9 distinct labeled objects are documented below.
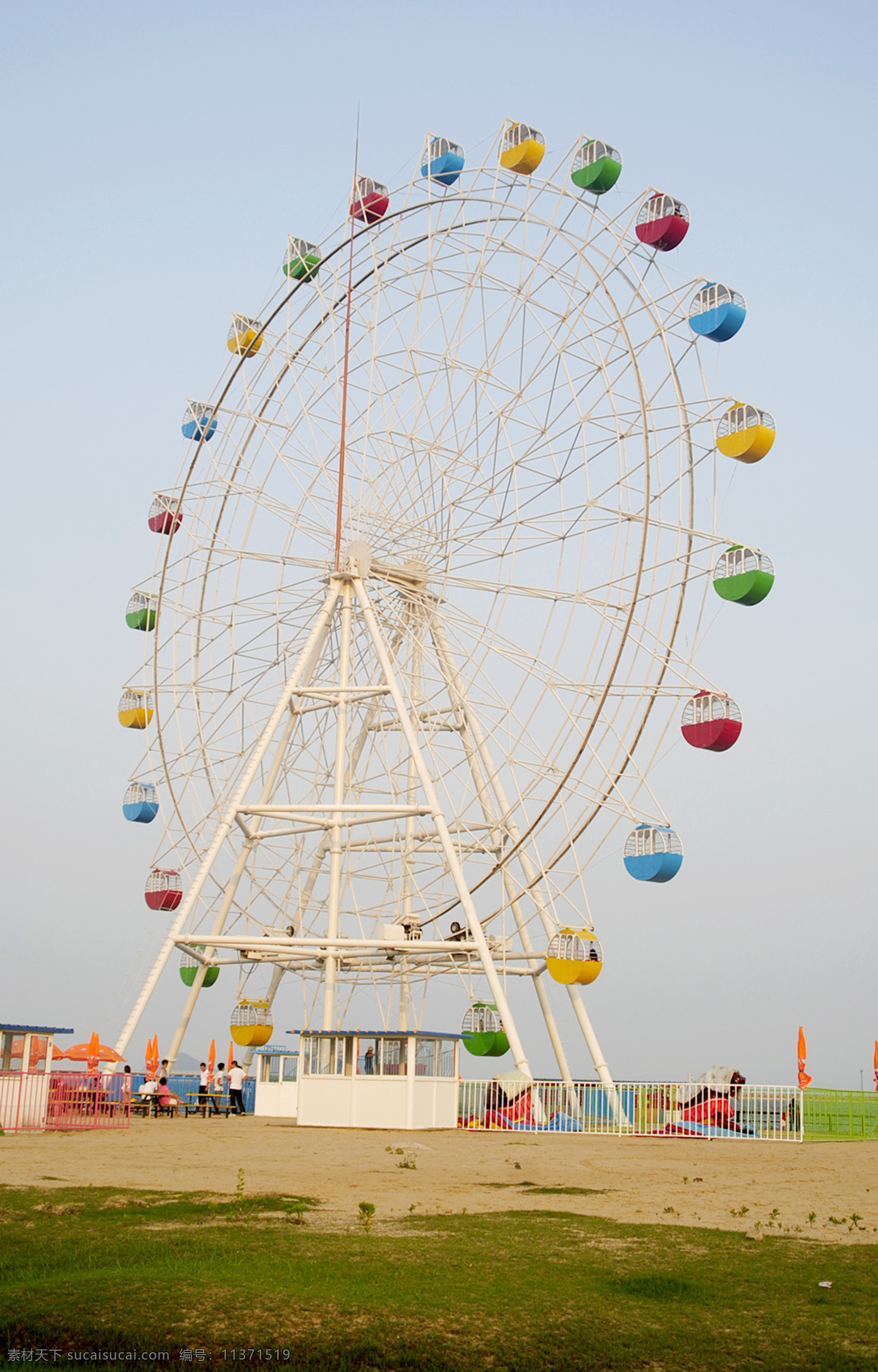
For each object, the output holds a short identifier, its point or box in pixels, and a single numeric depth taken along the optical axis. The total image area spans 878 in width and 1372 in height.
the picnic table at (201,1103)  31.88
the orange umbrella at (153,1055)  35.93
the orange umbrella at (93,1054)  27.86
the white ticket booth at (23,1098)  22.91
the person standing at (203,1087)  32.25
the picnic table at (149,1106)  30.66
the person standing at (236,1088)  32.12
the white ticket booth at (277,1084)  31.75
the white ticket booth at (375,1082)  25.92
